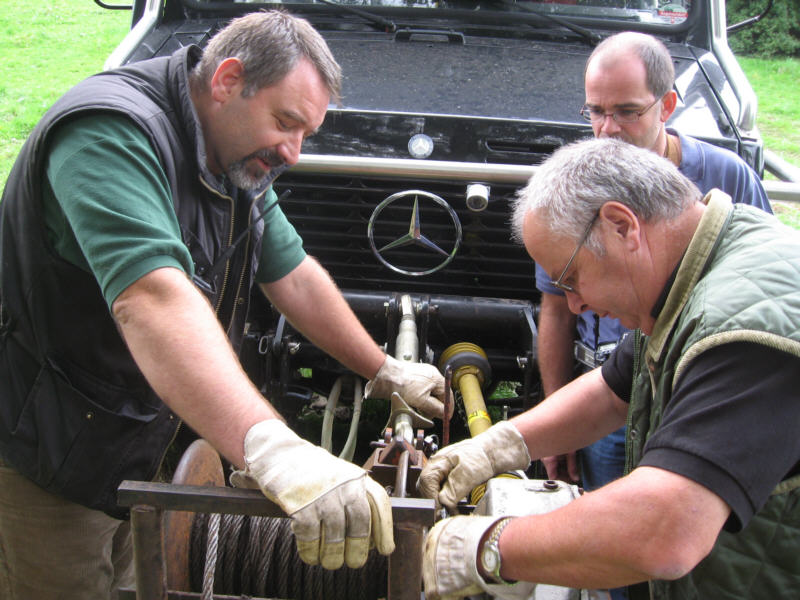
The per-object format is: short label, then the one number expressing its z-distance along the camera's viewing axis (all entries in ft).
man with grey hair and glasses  4.61
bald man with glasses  8.54
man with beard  5.33
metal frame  5.05
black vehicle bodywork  9.77
